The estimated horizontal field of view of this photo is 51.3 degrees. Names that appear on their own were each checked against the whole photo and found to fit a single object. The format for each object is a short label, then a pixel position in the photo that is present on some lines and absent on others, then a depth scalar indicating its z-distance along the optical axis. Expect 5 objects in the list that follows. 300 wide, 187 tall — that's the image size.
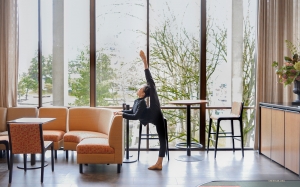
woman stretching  4.75
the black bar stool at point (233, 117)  5.59
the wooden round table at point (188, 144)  5.36
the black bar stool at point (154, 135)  5.54
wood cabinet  4.43
